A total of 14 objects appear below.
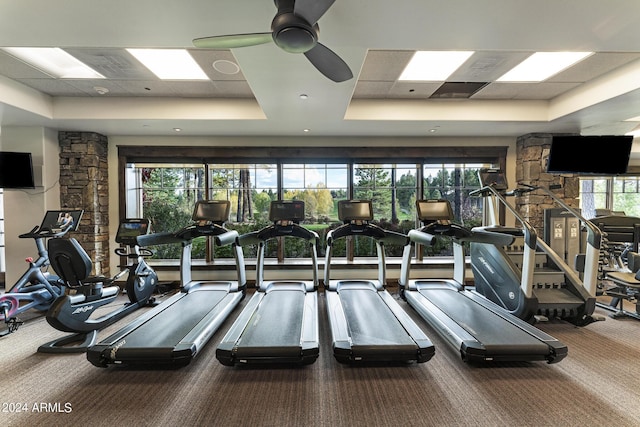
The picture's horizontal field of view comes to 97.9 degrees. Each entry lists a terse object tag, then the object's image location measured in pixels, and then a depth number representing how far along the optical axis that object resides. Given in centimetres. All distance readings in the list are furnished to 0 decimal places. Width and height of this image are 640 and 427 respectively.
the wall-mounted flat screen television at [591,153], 430
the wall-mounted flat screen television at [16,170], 406
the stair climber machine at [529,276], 317
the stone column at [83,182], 461
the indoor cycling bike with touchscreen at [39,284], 325
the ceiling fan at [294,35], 164
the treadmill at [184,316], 239
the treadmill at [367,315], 240
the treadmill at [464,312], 241
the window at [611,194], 645
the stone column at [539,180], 487
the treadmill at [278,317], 238
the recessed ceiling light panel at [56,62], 288
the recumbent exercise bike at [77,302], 276
